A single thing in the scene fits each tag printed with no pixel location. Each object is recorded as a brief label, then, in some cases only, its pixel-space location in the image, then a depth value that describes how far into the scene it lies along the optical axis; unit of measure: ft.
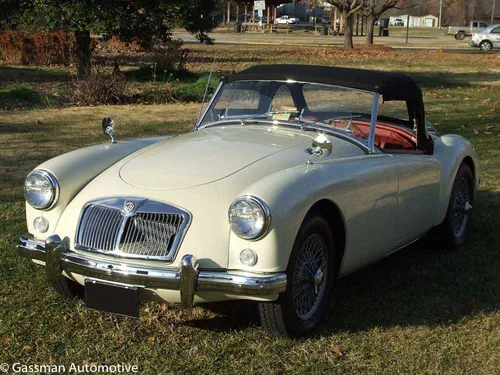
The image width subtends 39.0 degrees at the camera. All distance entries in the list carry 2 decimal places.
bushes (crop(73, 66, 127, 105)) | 46.03
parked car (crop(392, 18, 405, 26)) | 298.33
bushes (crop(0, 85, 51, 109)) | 45.32
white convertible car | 12.13
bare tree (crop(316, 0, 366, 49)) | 106.32
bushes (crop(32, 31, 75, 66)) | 74.95
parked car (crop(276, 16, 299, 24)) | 255.62
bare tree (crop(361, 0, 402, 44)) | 111.34
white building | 308.40
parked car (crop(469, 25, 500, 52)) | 122.72
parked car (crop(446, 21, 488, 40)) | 180.65
